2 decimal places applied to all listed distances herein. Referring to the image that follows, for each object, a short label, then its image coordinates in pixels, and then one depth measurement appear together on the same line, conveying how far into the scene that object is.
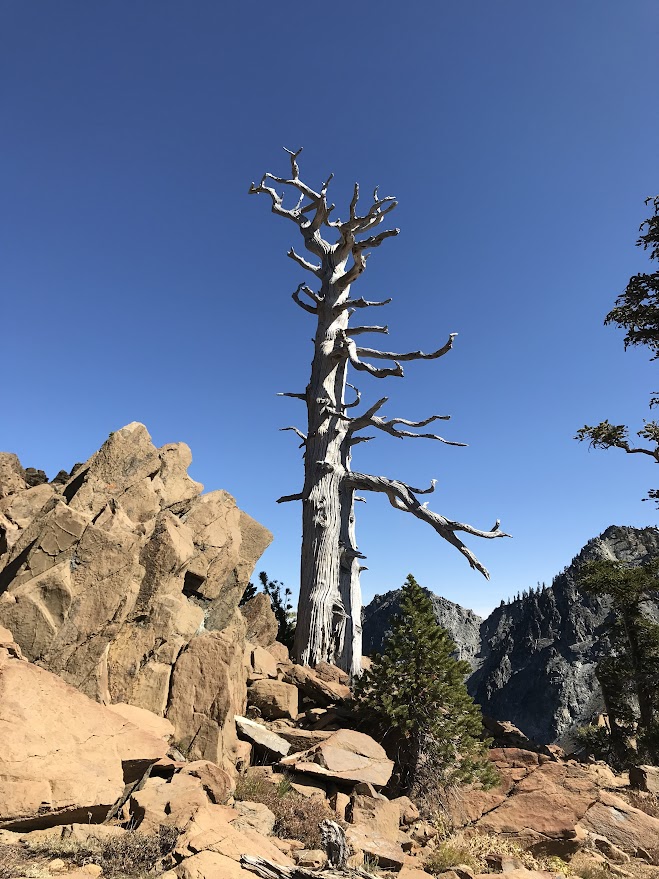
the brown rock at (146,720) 6.24
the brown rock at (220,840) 4.28
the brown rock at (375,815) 6.04
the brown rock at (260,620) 11.78
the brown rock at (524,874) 5.23
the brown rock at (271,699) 8.64
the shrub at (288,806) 5.46
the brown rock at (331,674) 10.97
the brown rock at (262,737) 7.32
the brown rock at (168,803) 4.74
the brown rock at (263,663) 9.50
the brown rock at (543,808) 6.73
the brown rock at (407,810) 6.88
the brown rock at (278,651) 11.52
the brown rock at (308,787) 6.54
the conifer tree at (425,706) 7.75
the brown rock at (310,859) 4.67
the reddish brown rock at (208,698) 6.69
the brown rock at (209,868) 3.89
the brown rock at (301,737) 7.75
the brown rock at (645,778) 9.21
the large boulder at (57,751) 4.37
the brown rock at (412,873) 5.09
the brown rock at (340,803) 6.29
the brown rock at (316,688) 9.52
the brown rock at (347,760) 6.90
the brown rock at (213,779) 5.61
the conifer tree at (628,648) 19.08
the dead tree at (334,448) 13.18
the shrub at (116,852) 3.95
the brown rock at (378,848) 5.26
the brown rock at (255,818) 5.25
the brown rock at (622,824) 6.87
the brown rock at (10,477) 9.87
